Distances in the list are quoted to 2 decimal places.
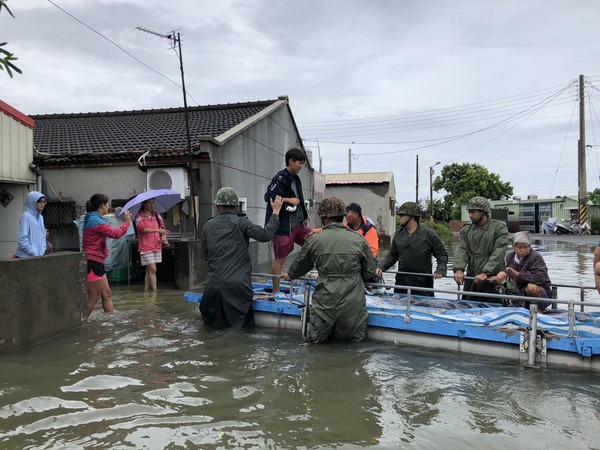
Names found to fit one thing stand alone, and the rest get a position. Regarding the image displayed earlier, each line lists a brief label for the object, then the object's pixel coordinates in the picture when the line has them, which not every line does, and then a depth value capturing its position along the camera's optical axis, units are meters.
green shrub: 36.88
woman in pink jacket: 7.21
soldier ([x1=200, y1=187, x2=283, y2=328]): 6.77
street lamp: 48.82
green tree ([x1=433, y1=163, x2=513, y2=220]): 52.81
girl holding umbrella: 10.06
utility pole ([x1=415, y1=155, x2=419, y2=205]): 43.56
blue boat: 5.17
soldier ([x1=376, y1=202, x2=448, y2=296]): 7.13
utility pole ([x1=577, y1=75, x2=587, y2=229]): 33.53
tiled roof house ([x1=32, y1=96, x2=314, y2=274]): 12.48
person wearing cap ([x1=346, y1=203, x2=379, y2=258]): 7.77
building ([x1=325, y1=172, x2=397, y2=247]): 30.75
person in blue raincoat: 7.14
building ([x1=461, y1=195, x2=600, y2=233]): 41.97
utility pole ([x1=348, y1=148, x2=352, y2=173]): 58.97
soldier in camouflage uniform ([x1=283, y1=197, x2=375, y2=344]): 5.89
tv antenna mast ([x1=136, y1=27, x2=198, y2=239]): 11.84
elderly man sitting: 6.45
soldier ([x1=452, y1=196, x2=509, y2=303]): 6.59
